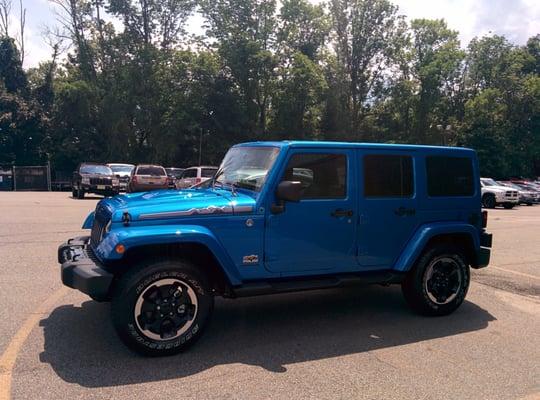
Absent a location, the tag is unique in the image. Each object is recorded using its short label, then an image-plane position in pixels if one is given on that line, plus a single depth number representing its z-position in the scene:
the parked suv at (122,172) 26.58
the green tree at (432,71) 51.03
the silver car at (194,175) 20.94
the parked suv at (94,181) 22.97
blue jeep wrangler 4.20
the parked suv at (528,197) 30.45
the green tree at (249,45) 42.16
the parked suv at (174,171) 32.57
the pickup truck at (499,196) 25.91
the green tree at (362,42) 50.22
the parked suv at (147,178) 21.92
